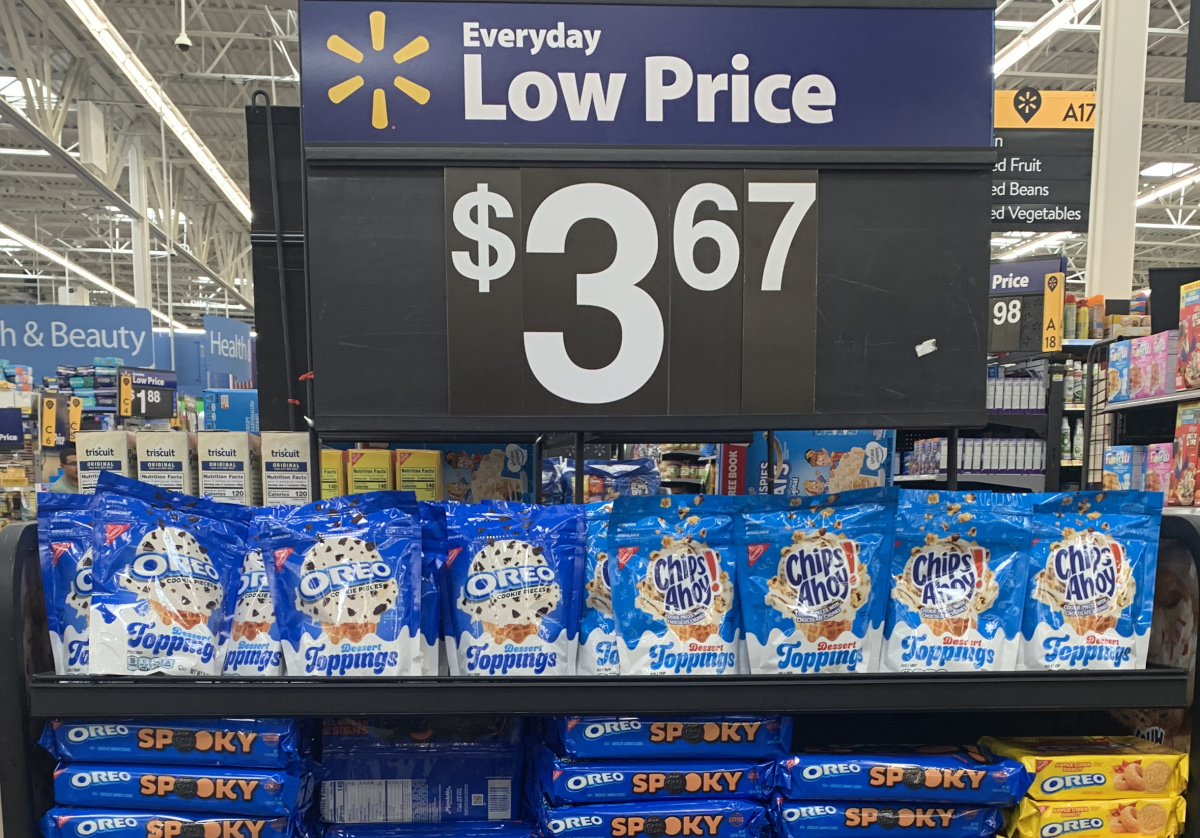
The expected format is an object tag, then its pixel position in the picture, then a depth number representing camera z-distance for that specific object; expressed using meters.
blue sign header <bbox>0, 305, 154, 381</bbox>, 12.11
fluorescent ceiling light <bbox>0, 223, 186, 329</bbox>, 16.38
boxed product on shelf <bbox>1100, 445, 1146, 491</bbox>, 4.86
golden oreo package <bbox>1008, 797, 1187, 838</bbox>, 1.33
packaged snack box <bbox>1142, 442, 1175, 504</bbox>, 4.59
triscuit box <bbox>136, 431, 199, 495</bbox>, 1.83
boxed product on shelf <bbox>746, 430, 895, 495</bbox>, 2.54
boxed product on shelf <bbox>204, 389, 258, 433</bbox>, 8.88
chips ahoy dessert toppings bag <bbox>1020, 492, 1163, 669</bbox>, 1.29
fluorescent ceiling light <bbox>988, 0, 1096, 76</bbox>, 8.77
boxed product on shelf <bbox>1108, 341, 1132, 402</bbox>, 4.91
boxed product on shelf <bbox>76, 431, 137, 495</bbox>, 1.85
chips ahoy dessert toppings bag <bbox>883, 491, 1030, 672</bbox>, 1.29
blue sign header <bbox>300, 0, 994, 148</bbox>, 1.26
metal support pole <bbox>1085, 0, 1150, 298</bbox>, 7.25
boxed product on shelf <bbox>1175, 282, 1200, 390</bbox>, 4.13
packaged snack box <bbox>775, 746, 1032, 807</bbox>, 1.31
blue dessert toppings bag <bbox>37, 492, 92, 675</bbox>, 1.23
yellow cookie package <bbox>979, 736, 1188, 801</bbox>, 1.34
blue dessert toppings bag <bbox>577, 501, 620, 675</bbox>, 1.29
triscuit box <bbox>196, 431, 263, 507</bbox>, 1.79
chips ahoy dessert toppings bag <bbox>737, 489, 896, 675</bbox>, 1.28
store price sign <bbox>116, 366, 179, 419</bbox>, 10.12
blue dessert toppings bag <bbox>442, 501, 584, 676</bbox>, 1.28
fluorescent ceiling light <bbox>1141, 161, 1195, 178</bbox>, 14.88
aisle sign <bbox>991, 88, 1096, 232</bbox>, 6.16
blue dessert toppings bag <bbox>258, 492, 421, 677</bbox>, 1.24
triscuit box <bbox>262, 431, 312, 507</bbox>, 1.74
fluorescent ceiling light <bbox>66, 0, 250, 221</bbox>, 8.17
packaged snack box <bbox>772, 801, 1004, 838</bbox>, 1.31
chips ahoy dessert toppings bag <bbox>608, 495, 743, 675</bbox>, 1.27
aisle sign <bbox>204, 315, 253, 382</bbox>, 14.30
